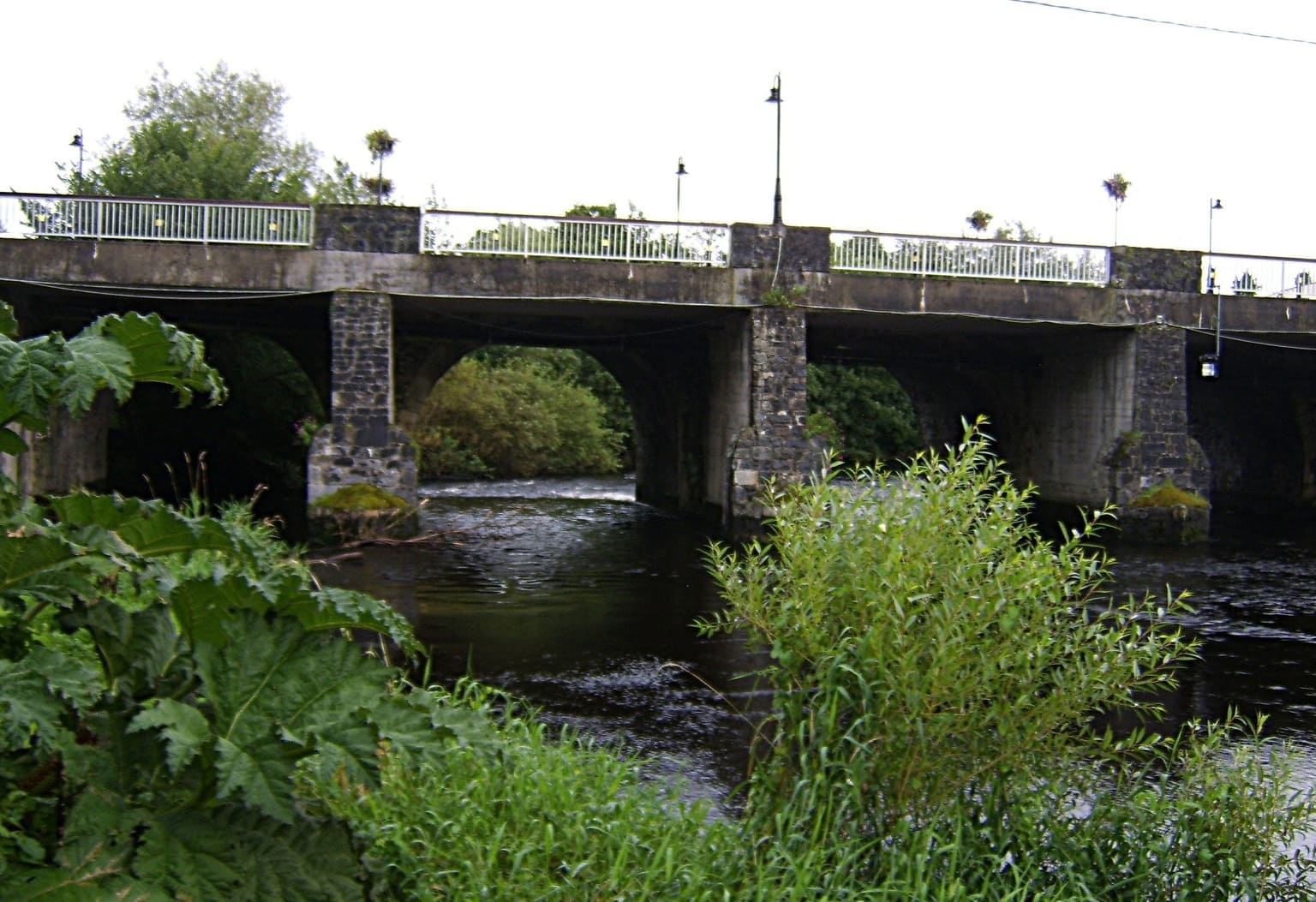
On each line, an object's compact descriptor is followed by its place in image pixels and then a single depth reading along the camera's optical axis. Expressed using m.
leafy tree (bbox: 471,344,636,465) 39.00
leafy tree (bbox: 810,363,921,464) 36.34
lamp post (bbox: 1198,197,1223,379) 17.89
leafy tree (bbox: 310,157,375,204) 42.41
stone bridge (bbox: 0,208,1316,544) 15.81
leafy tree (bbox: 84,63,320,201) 31.98
